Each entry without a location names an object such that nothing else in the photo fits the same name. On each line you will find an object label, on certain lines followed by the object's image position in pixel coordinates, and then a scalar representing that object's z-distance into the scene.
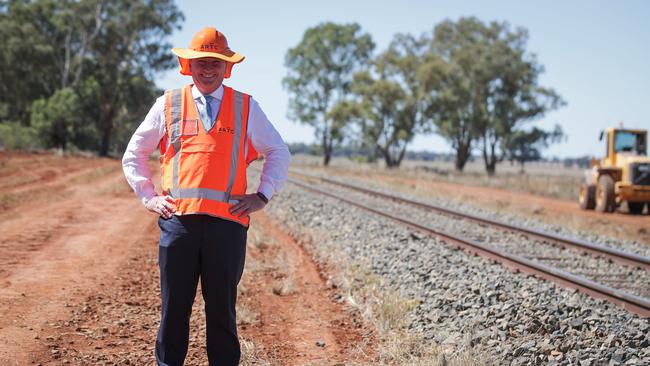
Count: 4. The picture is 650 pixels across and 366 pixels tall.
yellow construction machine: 19.39
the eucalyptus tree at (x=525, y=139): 53.62
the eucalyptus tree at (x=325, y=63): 58.50
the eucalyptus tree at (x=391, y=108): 50.47
